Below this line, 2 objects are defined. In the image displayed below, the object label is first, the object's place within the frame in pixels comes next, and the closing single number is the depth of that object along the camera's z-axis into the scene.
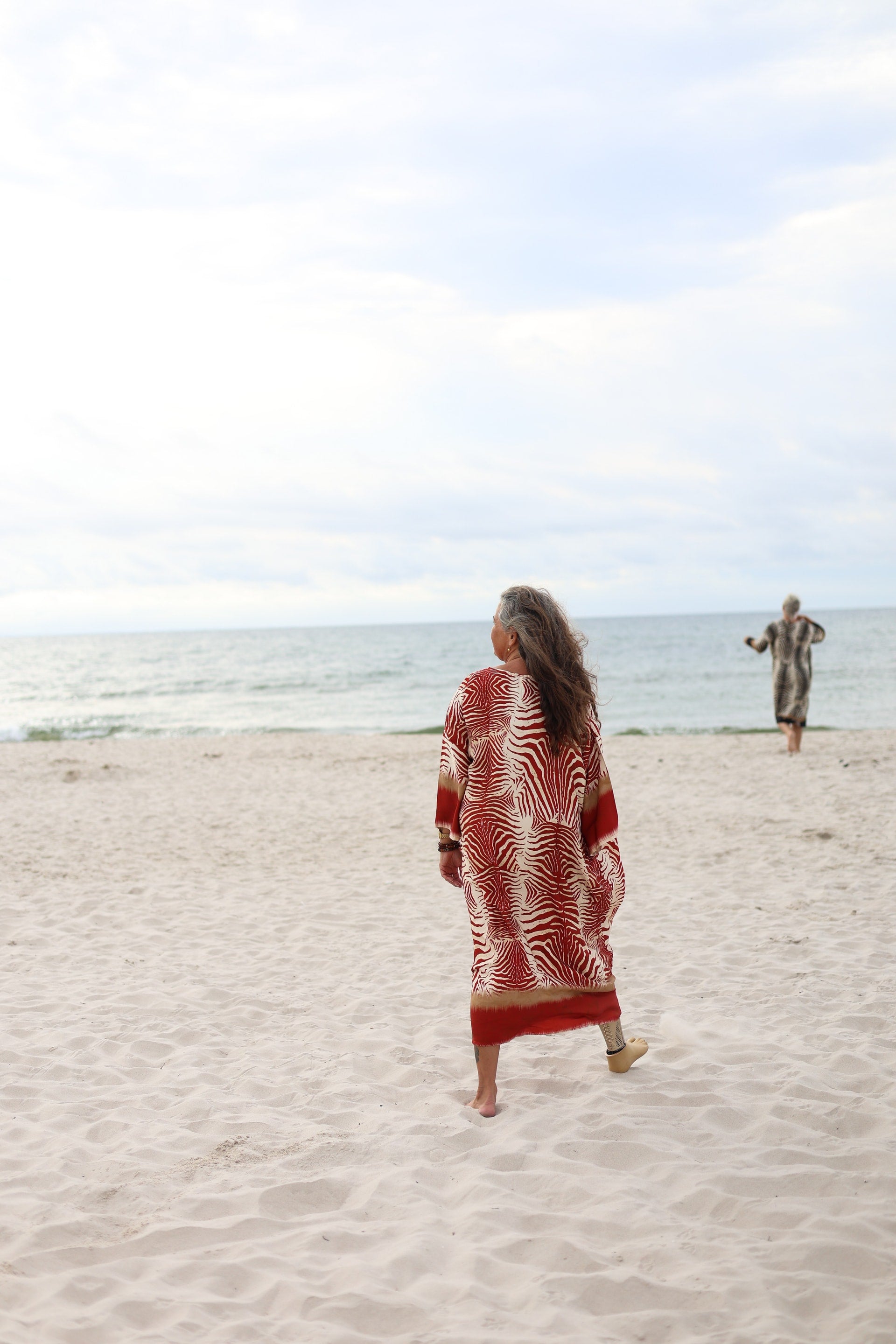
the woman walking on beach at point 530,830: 3.39
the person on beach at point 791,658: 12.64
